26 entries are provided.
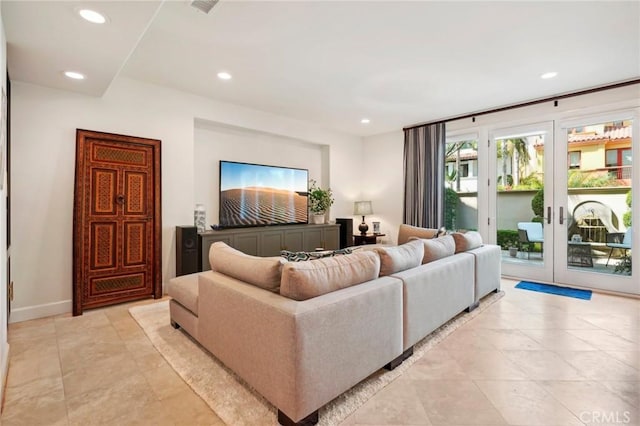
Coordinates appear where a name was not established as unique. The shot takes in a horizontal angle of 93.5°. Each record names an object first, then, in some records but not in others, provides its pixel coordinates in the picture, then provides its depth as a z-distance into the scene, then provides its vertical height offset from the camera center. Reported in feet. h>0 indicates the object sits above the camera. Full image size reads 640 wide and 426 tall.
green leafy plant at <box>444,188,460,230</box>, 17.46 +0.34
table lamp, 19.94 +0.28
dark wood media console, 12.81 -1.32
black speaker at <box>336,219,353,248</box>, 18.63 -1.23
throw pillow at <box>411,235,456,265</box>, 9.10 -1.09
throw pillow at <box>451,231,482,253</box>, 10.83 -0.97
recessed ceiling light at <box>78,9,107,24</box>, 6.14 +4.09
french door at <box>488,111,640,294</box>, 12.72 +0.70
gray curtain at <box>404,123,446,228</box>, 17.33 +2.29
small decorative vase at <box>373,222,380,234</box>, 20.25 -0.92
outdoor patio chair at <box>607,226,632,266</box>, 12.58 -1.08
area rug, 5.39 -3.57
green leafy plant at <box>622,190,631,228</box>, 12.51 +0.01
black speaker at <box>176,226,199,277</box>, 12.11 -1.53
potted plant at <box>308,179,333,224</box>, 18.29 +0.60
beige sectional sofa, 4.99 -2.10
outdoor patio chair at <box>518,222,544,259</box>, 14.66 -0.97
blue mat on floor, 12.50 -3.31
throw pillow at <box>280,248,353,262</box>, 7.56 -1.14
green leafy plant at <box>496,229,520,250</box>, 15.51 -1.24
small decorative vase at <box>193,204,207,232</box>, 13.53 -0.23
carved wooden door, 10.45 -0.33
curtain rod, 12.17 +5.35
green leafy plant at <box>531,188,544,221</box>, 14.53 +0.51
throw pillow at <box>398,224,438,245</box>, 12.40 -0.82
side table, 19.20 -1.65
